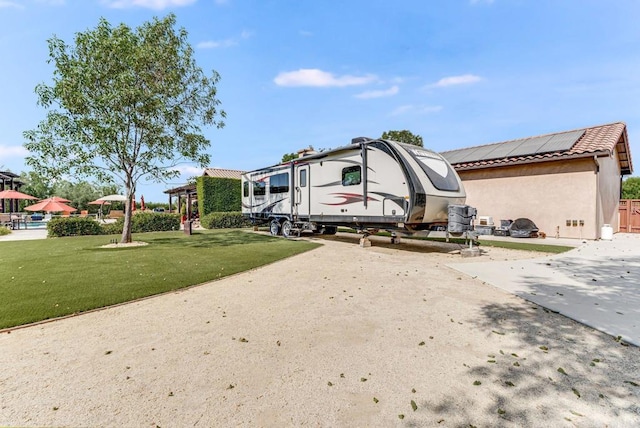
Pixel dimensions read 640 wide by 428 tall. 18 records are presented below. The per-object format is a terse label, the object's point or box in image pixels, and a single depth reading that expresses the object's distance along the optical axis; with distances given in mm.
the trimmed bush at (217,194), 21875
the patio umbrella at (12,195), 20036
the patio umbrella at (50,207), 18561
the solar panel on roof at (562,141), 13367
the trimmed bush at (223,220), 19594
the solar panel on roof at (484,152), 16039
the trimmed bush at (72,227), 14484
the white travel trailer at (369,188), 8531
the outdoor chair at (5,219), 19359
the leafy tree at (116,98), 9703
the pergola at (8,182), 23906
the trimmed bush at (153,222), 17019
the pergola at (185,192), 24469
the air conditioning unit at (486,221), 14408
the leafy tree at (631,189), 20766
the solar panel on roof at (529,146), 14414
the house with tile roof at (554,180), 12344
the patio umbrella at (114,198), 22455
